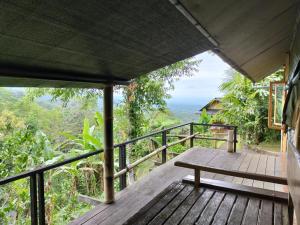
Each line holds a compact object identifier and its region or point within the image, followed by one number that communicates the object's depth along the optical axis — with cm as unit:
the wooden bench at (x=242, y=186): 238
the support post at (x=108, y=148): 283
